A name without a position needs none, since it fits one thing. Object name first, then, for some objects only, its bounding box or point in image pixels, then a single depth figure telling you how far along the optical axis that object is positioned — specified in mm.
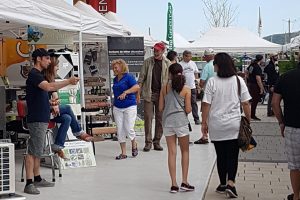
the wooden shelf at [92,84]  11984
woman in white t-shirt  6523
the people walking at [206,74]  11164
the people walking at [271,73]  16781
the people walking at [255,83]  15891
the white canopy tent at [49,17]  6781
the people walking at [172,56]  11078
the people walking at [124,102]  9203
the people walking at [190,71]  13305
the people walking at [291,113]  5730
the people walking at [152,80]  9977
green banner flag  26105
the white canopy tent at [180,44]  26947
